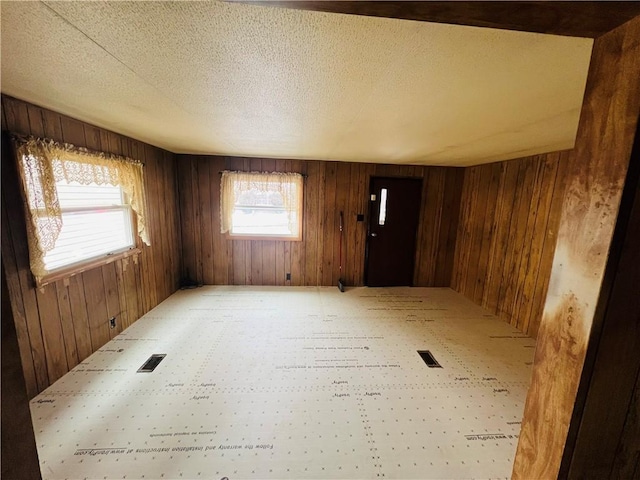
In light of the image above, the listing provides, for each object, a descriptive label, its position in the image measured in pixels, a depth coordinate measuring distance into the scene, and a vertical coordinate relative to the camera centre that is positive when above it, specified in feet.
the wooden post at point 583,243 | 1.98 -0.29
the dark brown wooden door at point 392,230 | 13.76 -1.45
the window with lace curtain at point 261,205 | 12.81 -0.29
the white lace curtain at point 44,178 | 5.66 +0.36
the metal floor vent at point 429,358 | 7.70 -4.75
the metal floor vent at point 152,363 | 7.17 -4.80
